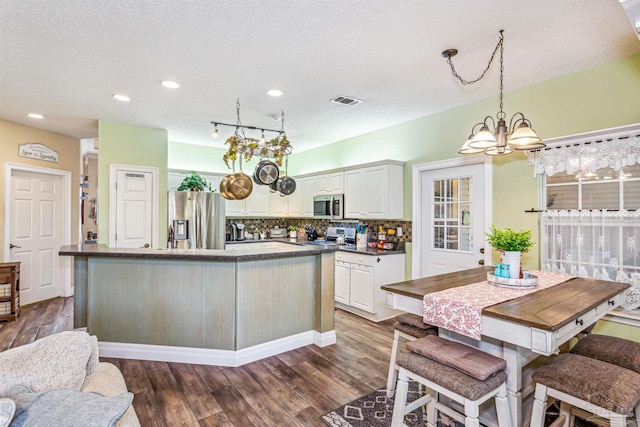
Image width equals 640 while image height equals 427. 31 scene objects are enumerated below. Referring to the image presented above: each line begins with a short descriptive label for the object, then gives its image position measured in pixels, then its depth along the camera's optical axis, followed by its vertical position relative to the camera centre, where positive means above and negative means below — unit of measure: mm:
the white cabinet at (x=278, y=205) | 6590 +191
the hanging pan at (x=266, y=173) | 4031 +515
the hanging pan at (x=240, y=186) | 3723 +324
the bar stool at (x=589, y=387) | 1506 -820
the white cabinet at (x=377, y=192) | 4466 +320
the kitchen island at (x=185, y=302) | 3059 -836
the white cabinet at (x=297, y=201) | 6273 +264
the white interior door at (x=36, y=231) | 4840 -260
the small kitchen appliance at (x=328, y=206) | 5230 +142
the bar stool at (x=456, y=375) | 1612 -823
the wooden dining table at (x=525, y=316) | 1605 -538
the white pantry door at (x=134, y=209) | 4695 +77
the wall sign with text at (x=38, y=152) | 4824 +940
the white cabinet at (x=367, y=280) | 4281 -879
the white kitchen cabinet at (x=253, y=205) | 6121 +183
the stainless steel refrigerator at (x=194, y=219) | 5105 -73
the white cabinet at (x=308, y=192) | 5895 +401
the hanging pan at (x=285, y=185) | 4914 +438
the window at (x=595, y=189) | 2705 +227
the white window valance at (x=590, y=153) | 2678 +553
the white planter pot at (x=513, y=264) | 2324 -344
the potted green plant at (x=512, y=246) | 2285 -214
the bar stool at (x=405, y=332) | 2326 -835
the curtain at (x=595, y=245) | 2674 -260
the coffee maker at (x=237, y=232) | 6250 -331
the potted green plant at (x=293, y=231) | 6532 -332
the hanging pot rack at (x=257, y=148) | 3578 +761
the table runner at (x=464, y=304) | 1797 -507
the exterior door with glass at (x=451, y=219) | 3793 -49
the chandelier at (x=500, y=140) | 2268 +519
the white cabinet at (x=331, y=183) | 5281 +523
